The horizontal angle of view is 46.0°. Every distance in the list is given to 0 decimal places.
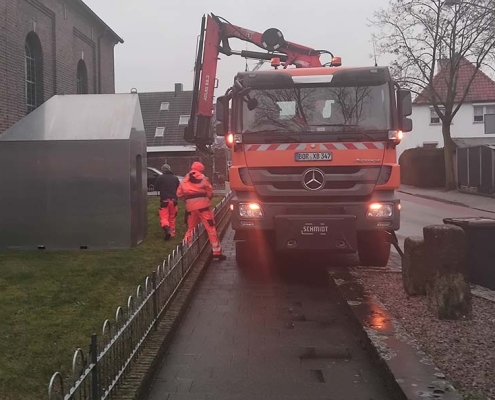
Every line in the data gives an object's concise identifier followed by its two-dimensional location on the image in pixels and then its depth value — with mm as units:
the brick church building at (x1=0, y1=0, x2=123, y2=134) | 14953
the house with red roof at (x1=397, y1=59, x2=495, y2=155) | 44594
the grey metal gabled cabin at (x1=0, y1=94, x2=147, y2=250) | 9984
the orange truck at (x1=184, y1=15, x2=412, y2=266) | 7828
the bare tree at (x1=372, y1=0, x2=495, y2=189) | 25750
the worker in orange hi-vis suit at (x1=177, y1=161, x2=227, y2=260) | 9711
